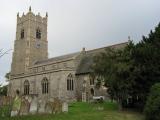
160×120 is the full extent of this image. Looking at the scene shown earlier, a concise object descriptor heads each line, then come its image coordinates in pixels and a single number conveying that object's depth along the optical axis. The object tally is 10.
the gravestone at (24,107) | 15.78
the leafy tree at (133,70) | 18.31
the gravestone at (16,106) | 15.53
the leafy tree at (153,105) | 15.70
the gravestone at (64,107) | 16.98
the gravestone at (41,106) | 16.21
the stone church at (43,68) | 30.03
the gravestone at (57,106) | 16.66
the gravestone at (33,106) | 16.01
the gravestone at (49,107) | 16.33
